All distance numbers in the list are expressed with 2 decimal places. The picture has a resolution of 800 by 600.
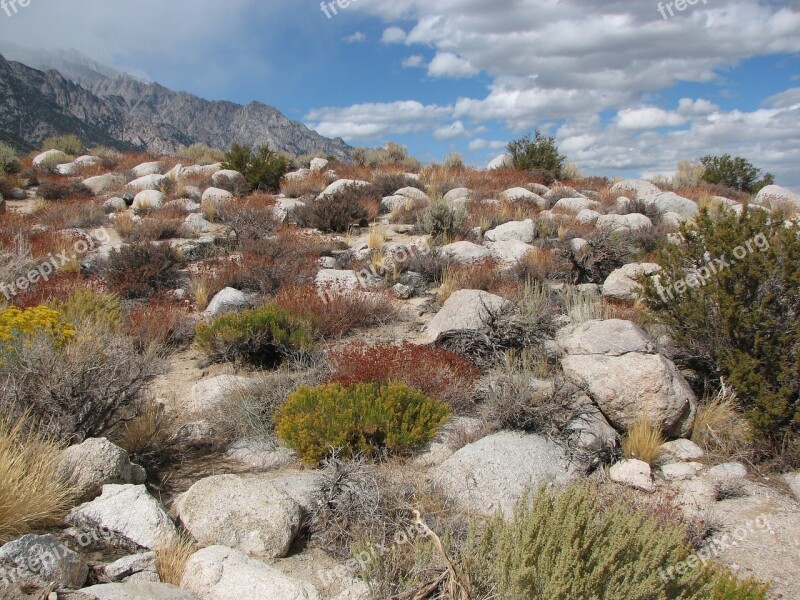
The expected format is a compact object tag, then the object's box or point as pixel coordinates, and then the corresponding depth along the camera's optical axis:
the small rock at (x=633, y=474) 4.37
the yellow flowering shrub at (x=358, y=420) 4.46
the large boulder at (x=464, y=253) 9.94
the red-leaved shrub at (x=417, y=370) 5.30
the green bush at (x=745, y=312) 4.91
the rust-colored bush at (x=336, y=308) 7.20
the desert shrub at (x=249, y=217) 11.30
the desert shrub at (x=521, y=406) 4.86
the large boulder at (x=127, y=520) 3.34
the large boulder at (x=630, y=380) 4.98
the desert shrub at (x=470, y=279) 8.61
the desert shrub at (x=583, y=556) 2.47
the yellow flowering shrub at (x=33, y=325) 4.42
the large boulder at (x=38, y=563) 2.66
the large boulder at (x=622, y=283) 8.12
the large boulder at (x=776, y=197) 16.16
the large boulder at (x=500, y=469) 4.13
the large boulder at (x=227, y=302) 7.78
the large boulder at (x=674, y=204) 14.30
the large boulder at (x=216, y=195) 14.02
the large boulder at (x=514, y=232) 11.44
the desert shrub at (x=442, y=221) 11.79
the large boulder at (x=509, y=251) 10.10
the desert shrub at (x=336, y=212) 12.59
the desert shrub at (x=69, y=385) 4.07
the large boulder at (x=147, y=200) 13.80
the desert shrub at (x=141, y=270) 8.53
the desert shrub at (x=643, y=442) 4.68
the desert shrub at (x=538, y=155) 19.16
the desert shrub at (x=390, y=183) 15.60
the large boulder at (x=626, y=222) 11.97
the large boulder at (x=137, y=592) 2.69
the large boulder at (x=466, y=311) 6.73
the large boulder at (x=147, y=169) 18.54
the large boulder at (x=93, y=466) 3.66
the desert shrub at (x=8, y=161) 17.31
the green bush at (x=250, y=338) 6.43
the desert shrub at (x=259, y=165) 15.87
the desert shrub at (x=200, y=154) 21.69
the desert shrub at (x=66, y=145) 23.47
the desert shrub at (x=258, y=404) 4.96
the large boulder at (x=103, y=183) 16.50
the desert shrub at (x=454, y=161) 20.34
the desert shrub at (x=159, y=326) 6.73
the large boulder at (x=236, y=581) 2.99
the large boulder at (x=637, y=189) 16.16
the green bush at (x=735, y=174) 19.17
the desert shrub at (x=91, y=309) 6.29
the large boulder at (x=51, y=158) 20.46
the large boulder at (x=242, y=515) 3.50
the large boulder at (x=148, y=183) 15.93
